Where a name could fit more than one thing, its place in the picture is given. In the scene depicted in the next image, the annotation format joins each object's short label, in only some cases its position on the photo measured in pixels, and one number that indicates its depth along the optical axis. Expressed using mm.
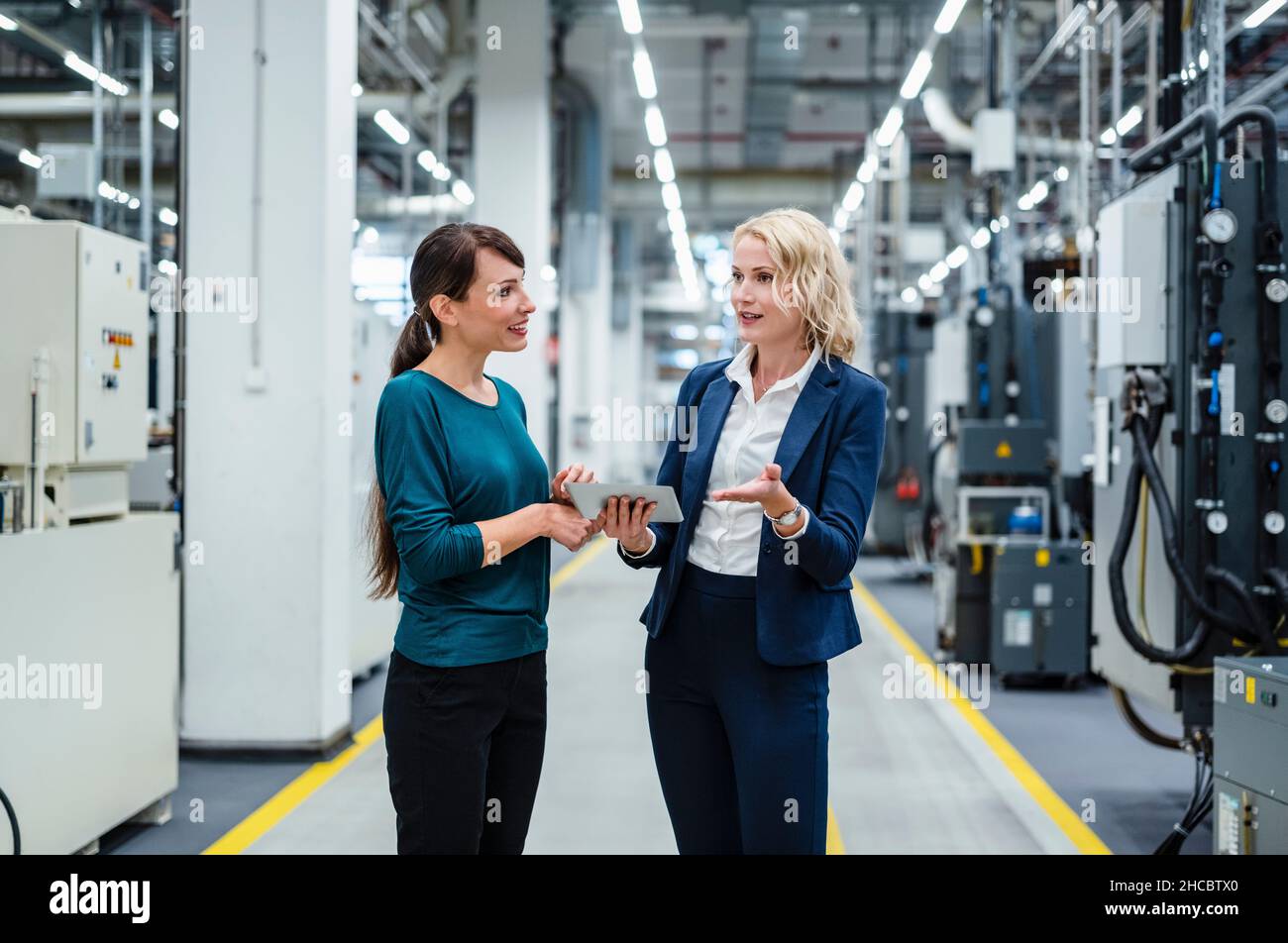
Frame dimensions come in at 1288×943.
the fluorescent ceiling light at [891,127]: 8738
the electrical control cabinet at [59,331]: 3422
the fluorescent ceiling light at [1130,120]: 10070
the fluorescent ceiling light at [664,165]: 10188
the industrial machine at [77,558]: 3197
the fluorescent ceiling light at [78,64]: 8000
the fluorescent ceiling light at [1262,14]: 6154
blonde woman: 1923
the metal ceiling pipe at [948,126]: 10414
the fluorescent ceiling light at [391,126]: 9617
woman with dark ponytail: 1920
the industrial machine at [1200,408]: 3693
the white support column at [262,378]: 4852
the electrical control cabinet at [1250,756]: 2852
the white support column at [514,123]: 9305
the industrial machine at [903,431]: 11133
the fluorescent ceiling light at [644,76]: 7641
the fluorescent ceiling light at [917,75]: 7489
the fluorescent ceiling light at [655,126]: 8862
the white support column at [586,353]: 16203
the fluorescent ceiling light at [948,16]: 6527
